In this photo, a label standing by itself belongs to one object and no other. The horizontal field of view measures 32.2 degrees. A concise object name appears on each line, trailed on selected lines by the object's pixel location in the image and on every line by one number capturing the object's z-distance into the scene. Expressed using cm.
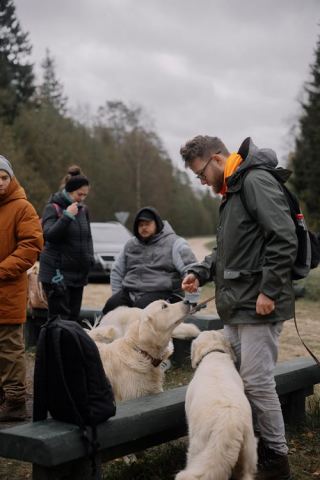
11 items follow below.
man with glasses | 313
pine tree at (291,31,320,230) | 3327
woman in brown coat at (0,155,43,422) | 448
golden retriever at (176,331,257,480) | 284
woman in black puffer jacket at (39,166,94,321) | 624
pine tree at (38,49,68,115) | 5640
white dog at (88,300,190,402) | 405
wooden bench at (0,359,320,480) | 269
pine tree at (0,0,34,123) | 3882
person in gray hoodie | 577
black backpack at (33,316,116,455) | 291
